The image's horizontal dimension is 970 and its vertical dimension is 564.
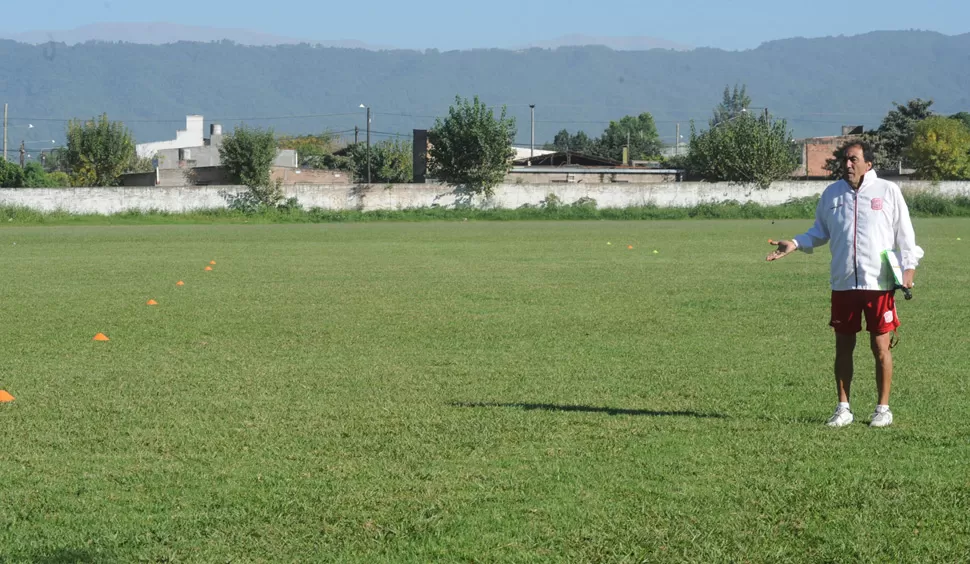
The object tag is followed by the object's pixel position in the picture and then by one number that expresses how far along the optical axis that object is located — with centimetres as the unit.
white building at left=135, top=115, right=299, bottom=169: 10539
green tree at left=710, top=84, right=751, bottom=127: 17800
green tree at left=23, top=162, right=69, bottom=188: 8323
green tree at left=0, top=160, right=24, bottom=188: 8188
